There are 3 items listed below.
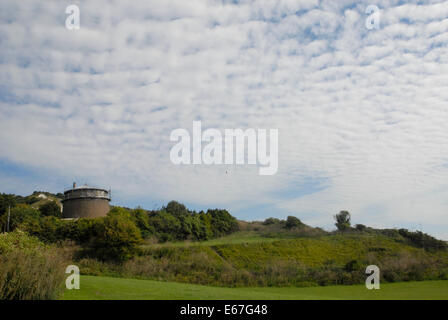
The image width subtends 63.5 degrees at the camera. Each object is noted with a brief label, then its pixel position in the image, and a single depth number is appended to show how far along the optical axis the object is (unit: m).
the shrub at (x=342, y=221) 52.60
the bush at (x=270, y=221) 62.67
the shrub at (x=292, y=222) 53.91
